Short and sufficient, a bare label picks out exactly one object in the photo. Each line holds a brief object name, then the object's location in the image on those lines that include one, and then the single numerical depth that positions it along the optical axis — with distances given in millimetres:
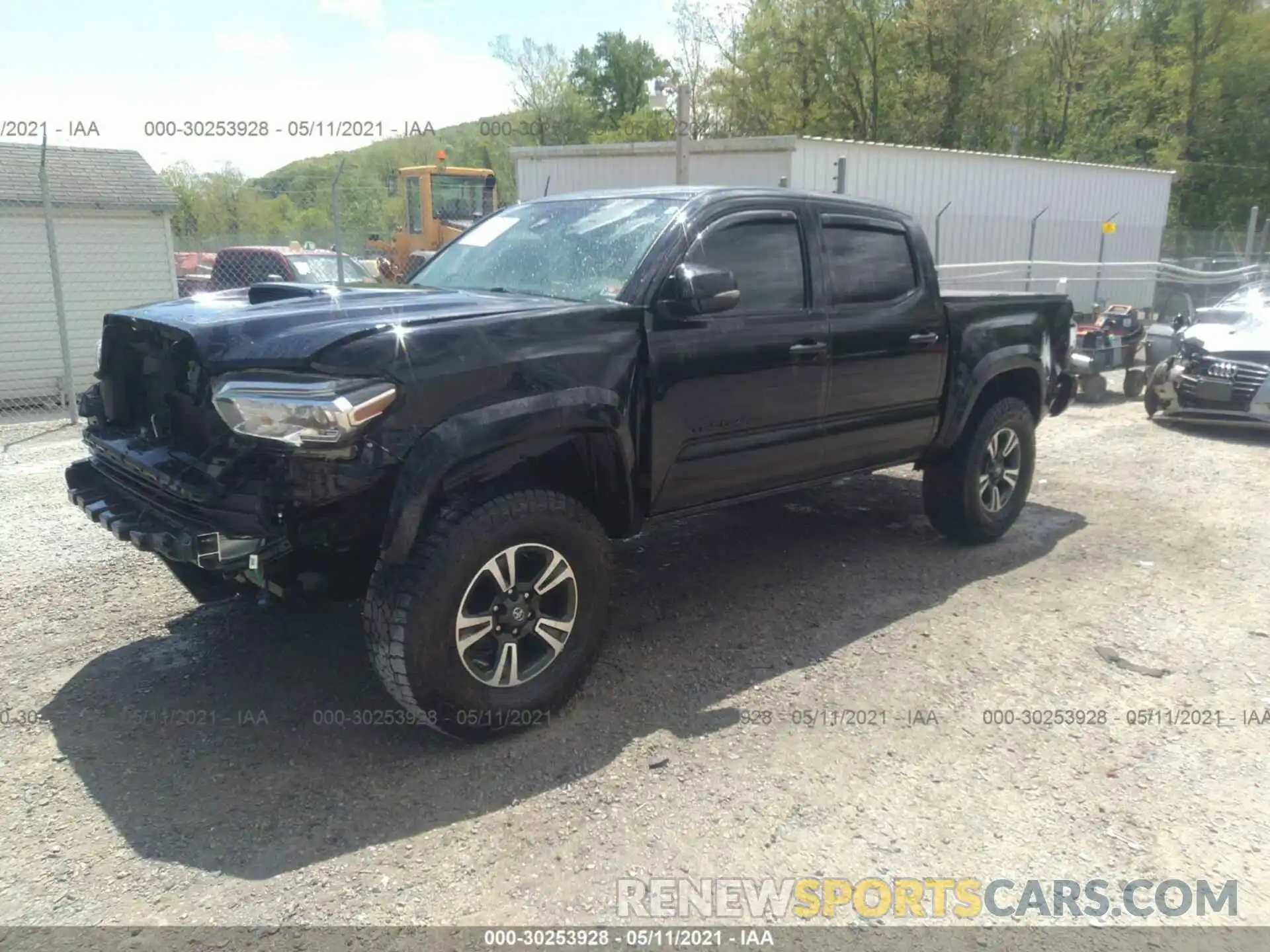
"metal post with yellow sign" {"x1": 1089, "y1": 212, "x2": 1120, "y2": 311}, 16734
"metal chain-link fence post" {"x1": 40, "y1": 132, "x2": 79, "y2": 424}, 8328
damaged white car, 9180
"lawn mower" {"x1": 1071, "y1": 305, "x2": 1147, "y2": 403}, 11289
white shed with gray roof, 10477
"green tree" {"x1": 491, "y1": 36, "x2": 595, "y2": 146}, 40875
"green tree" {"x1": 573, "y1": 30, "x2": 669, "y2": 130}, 50656
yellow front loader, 18484
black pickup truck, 3141
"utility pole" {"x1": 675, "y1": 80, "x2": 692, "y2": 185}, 9266
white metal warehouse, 13117
